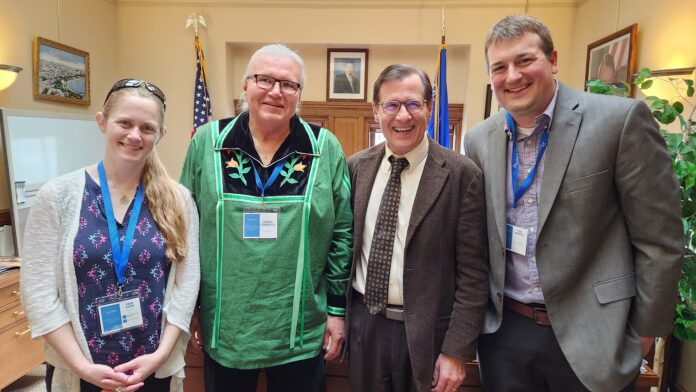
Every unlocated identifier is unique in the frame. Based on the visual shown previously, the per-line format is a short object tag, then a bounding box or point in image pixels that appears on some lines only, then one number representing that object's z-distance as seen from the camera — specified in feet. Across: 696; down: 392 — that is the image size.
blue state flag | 14.93
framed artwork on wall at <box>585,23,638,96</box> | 12.25
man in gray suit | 3.88
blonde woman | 3.81
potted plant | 6.12
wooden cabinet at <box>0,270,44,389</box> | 9.30
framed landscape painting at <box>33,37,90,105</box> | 13.46
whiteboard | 11.17
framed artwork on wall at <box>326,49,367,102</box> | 18.15
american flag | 17.26
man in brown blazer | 4.31
